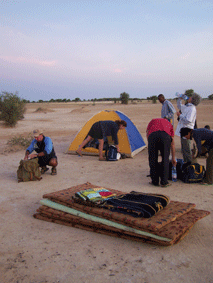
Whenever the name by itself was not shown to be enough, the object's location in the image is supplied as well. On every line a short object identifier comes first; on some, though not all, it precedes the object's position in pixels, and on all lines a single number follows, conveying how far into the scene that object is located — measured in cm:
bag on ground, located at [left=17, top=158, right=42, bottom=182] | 616
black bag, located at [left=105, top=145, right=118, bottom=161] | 852
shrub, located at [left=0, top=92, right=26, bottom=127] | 1762
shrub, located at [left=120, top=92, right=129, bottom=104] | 4984
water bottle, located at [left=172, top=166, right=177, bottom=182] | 614
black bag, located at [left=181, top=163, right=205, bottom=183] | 594
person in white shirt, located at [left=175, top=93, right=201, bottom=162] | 673
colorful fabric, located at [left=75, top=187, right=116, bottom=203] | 395
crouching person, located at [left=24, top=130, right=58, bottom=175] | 638
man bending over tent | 850
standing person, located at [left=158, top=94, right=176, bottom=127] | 853
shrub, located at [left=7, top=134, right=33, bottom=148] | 1066
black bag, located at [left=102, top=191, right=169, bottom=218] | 362
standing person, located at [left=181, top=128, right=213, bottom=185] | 554
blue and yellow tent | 912
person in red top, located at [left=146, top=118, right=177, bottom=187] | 565
